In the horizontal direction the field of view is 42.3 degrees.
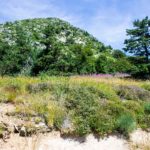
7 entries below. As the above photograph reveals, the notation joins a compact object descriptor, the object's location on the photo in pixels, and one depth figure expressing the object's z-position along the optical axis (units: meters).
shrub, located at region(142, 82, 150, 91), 7.50
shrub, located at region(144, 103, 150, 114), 6.36
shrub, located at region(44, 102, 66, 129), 5.37
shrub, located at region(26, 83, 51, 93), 5.99
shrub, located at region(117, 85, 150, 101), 6.67
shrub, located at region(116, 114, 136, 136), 5.75
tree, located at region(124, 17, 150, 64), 14.14
